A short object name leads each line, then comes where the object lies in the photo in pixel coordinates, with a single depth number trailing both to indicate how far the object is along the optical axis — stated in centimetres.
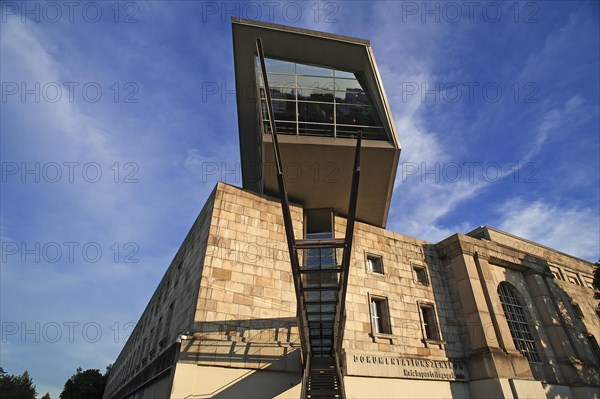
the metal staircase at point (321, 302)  1031
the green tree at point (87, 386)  7021
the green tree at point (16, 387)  6594
